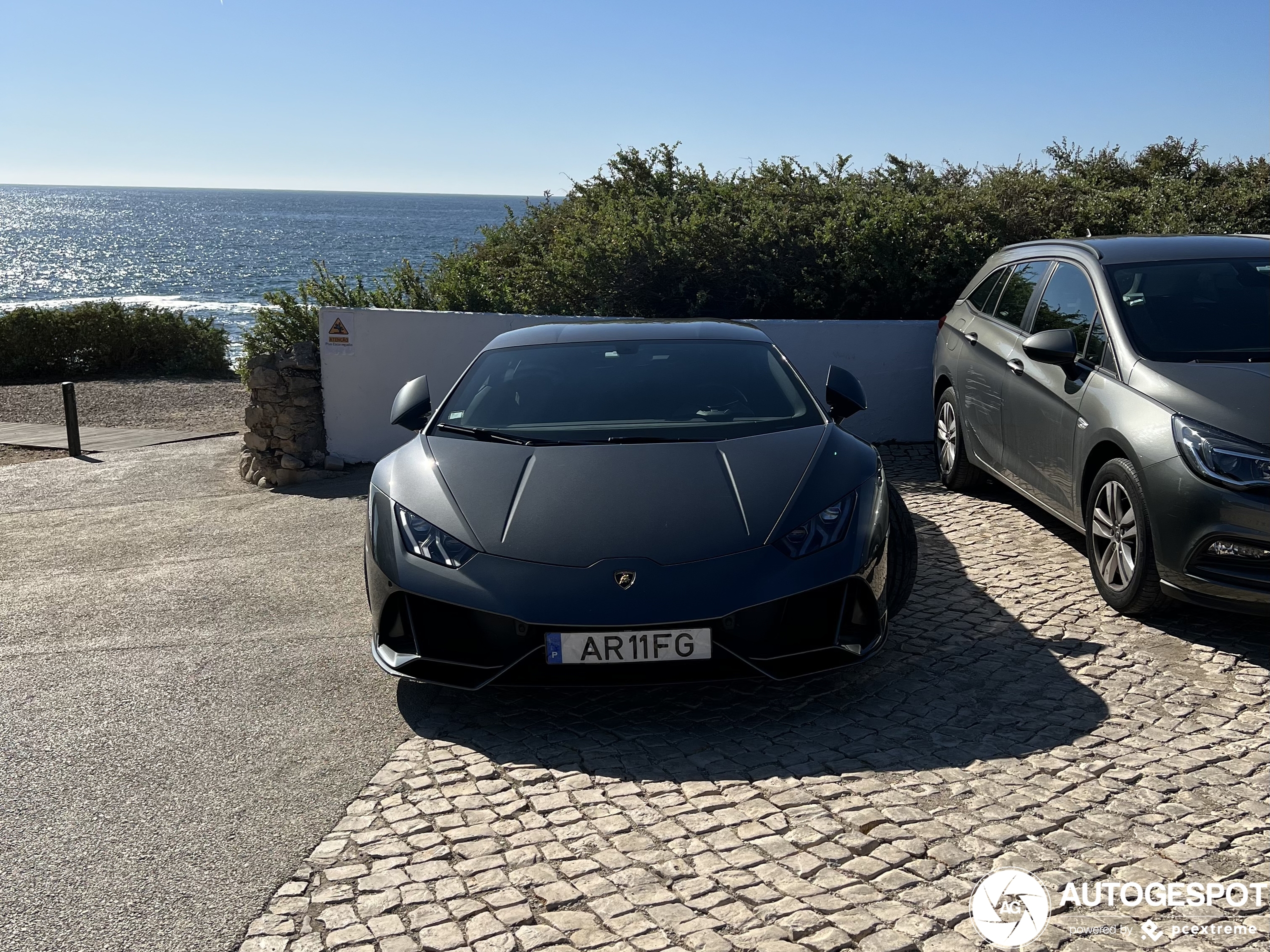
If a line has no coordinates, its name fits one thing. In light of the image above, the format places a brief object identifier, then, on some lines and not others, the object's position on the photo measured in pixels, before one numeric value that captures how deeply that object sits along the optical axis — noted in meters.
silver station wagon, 4.62
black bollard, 12.09
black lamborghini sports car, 3.95
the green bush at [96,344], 20.91
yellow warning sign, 10.15
